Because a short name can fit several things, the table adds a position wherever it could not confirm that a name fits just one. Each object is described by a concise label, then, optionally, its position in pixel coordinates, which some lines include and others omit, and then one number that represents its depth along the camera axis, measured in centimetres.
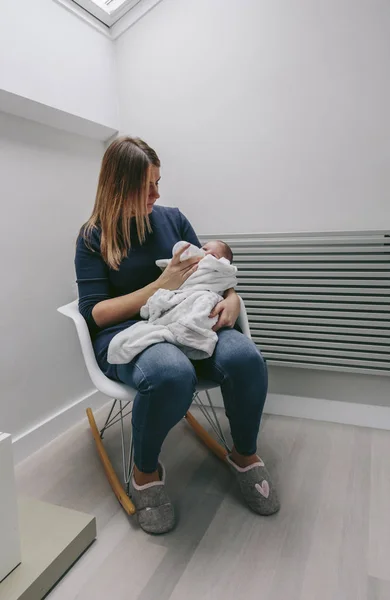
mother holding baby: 108
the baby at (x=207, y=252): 125
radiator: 154
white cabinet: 90
